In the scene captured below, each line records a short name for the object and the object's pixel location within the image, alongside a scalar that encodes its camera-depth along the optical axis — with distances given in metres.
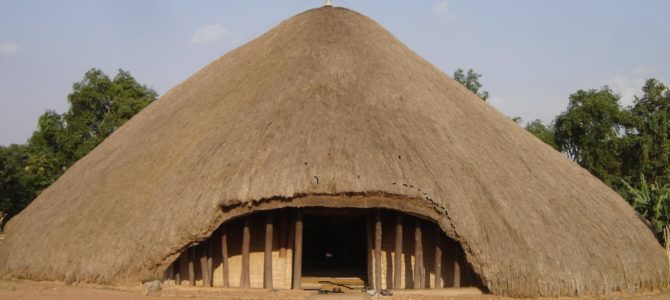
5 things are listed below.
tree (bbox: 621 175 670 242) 13.56
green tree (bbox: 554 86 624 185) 29.72
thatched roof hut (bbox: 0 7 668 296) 10.09
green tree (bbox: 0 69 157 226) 32.19
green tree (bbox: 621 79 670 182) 27.58
